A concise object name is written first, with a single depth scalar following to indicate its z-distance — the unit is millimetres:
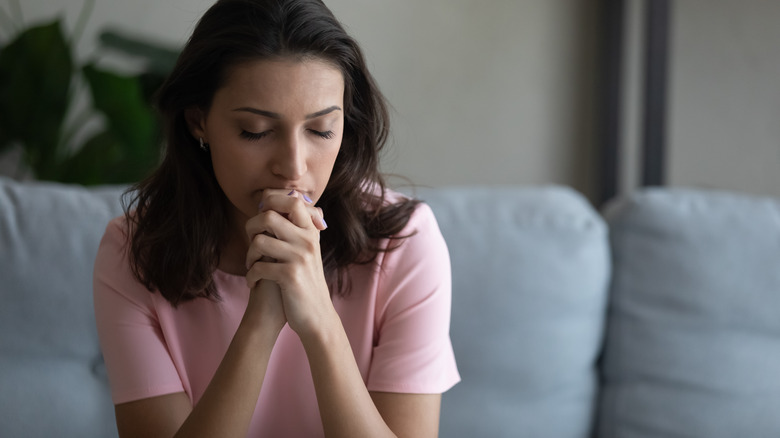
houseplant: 1996
